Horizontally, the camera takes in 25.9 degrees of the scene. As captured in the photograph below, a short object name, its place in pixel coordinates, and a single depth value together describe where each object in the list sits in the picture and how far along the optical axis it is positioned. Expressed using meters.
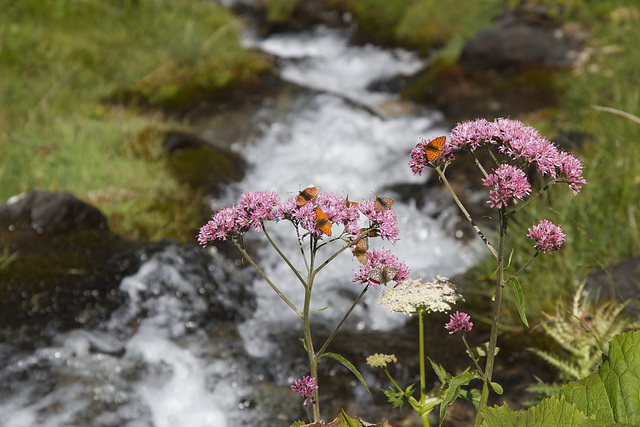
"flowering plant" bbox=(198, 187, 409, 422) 1.24
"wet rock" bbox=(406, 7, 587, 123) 4.40
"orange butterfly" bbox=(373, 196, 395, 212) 1.24
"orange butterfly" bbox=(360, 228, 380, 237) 1.24
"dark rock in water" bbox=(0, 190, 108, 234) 2.41
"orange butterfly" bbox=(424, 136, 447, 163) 1.25
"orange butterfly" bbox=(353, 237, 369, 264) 1.24
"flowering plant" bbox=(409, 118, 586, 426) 1.22
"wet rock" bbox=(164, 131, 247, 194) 3.29
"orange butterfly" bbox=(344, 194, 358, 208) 1.26
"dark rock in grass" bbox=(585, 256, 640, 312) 1.82
